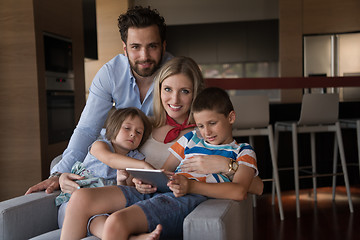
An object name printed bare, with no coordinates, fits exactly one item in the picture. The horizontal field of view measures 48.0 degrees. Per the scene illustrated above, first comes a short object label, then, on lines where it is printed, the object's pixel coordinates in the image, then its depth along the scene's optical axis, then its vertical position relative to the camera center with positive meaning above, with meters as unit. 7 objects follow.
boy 1.38 -0.32
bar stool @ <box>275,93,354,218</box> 3.57 -0.15
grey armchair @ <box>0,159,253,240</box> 1.28 -0.41
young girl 1.75 -0.19
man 2.01 +0.14
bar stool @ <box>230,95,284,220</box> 3.42 -0.11
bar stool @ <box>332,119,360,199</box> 3.77 -0.25
